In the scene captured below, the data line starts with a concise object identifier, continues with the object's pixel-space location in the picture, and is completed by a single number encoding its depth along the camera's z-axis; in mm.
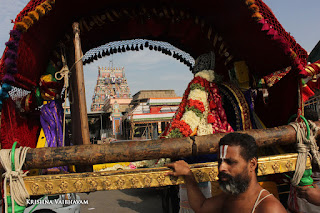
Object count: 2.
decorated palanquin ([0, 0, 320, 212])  1601
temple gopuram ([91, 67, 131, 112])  33781
